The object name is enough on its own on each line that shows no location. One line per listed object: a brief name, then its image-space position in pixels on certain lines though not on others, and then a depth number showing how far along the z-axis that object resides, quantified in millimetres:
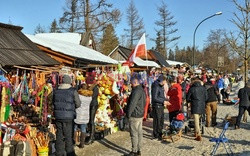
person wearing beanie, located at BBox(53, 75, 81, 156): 5401
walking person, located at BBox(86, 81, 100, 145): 7184
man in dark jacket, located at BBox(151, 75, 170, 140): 7451
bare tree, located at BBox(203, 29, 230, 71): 40807
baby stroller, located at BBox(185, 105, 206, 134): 8091
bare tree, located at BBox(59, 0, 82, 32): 24144
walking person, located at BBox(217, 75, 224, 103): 16302
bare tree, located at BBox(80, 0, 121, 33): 23622
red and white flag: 10560
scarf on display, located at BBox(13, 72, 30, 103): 7251
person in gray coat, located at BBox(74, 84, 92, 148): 6516
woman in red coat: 8179
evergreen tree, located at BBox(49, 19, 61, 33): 45971
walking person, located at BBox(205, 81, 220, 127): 8981
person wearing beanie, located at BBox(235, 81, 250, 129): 8872
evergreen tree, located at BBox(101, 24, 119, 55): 36362
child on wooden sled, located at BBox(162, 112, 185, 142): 7458
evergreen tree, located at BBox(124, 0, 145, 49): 35755
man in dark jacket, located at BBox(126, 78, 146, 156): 5872
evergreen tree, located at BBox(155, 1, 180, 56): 37309
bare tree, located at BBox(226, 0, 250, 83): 15327
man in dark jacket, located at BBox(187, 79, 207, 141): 7469
